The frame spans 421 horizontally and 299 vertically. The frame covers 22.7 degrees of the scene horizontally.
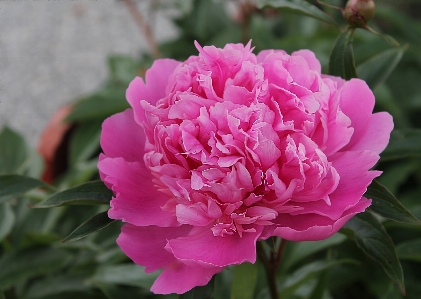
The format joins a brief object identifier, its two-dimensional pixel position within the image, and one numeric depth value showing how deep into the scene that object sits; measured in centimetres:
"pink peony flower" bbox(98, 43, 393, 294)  56
